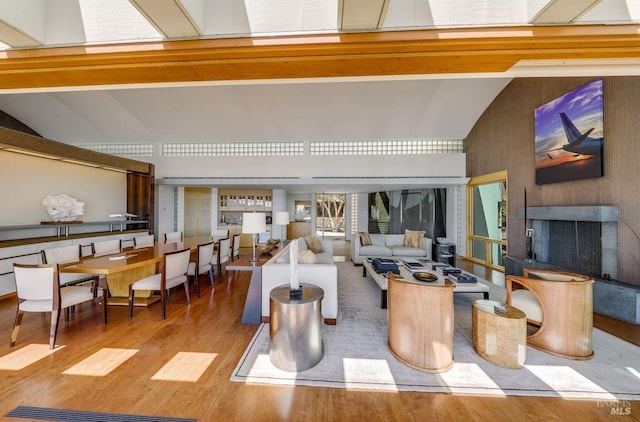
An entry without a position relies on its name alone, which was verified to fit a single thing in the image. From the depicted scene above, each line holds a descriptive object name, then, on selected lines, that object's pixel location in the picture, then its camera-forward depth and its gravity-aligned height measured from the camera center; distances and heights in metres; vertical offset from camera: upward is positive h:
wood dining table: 2.54 -0.59
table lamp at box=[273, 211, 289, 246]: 4.50 -0.09
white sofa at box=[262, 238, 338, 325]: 2.81 -0.78
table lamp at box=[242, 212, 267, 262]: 3.24 -0.13
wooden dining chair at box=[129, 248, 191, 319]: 2.98 -0.85
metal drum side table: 1.98 -0.99
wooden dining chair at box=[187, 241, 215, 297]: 3.81 -0.82
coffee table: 3.10 -0.94
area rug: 1.79 -1.29
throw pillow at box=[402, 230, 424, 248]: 5.76 -0.60
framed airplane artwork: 3.47 +1.25
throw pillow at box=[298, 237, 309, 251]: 4.65 -0.60
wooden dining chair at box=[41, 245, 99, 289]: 3.09 -0.63
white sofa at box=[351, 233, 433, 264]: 5.48 -0.84
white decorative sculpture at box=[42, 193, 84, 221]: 4.54 +0.10
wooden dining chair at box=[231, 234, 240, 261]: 5.06 -0.70
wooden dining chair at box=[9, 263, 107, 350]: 2.33 -0.79
